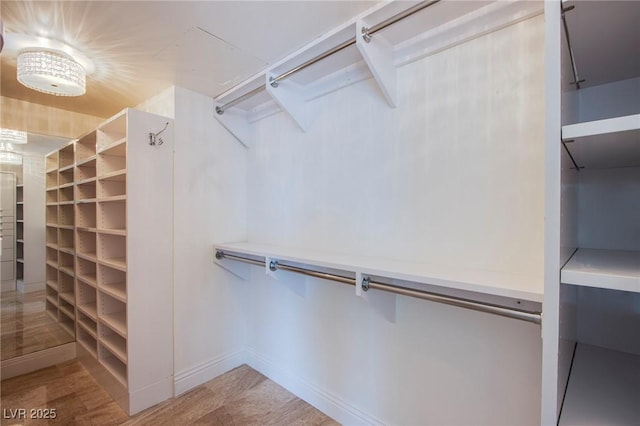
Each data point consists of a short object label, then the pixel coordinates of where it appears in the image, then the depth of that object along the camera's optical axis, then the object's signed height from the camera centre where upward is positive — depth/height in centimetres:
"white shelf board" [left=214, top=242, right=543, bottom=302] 100 -27
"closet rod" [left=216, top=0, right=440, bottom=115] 122 +85
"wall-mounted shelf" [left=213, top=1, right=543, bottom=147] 130 +88
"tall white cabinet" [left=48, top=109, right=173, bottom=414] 200 -36
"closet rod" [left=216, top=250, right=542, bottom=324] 100 -36
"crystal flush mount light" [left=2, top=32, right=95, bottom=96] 161 +86
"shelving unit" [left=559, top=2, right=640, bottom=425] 72 -5
